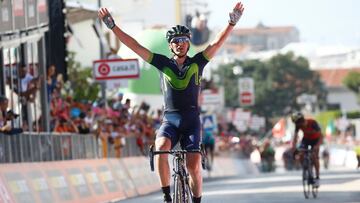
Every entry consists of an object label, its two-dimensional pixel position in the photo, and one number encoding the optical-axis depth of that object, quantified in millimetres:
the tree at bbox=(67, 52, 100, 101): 49925
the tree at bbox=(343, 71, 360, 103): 170500
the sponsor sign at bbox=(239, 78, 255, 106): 72875
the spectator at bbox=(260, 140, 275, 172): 67662
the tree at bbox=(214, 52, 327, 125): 145375
